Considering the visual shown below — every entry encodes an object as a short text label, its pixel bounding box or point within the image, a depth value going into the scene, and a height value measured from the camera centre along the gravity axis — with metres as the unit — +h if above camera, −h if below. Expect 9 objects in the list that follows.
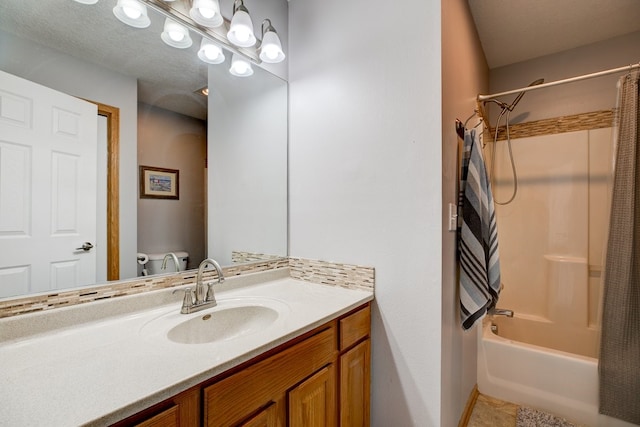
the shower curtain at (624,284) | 1.52 -0.37
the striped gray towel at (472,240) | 1.40 -0.13
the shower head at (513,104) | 2.13 +0.84
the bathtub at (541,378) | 1.63 -1.01
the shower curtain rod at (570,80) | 1.54 +0.77
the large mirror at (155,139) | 0.97 +0.35
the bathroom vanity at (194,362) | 0.61 -0.40
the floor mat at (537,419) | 1.63 -1.19
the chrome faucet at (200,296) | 1.14 -0.36
